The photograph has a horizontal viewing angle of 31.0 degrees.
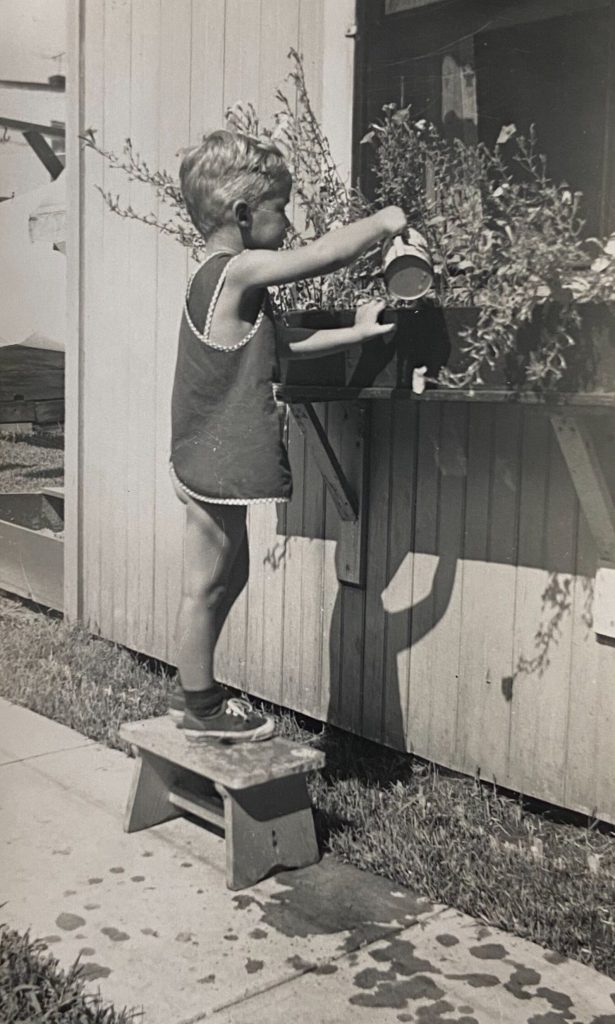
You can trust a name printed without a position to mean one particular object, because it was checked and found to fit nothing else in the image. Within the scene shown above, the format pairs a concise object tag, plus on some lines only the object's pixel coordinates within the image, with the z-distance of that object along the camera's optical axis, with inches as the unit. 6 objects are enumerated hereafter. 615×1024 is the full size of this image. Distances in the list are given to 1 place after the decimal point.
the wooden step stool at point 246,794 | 118.8
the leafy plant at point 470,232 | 107.3
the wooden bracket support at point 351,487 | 143.5
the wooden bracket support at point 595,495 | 112.7
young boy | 116.3
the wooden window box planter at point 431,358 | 105.8
